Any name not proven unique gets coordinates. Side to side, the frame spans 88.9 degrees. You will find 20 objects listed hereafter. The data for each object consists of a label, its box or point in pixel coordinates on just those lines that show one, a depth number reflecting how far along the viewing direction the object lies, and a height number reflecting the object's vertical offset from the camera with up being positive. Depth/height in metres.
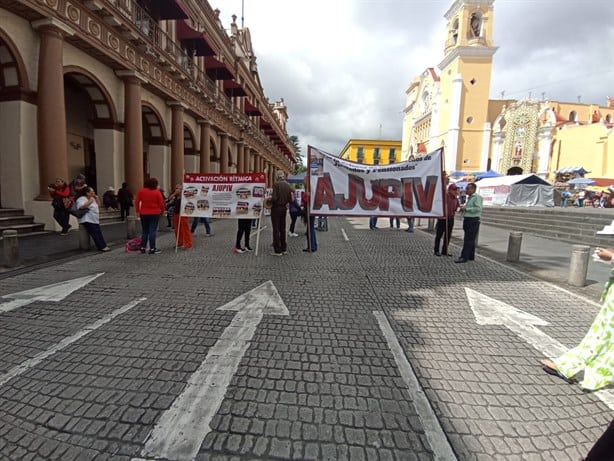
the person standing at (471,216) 7.51 -0.30
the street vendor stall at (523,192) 22.31 +1.02
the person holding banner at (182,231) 8.55 -1.05
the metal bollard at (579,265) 5.84 -1.09
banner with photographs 8.38 -0.04
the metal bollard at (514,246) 7.89 -1.04
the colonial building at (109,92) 9.56 +4.13
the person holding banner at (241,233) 8.30 -1.03
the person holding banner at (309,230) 7.82 -0.87
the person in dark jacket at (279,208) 7.82 -0.30
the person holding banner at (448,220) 8.20 -0.46
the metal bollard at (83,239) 7.75 -1.26
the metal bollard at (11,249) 6.03 -1.23
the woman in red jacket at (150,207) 7.55 -0.39
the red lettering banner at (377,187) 7.71 +0.32
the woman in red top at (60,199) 9.45 -0.37
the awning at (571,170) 35.35 +4.52
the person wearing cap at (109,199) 13.02 -0.40
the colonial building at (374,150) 100.75 +16.06
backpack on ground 8.08 -1.45
